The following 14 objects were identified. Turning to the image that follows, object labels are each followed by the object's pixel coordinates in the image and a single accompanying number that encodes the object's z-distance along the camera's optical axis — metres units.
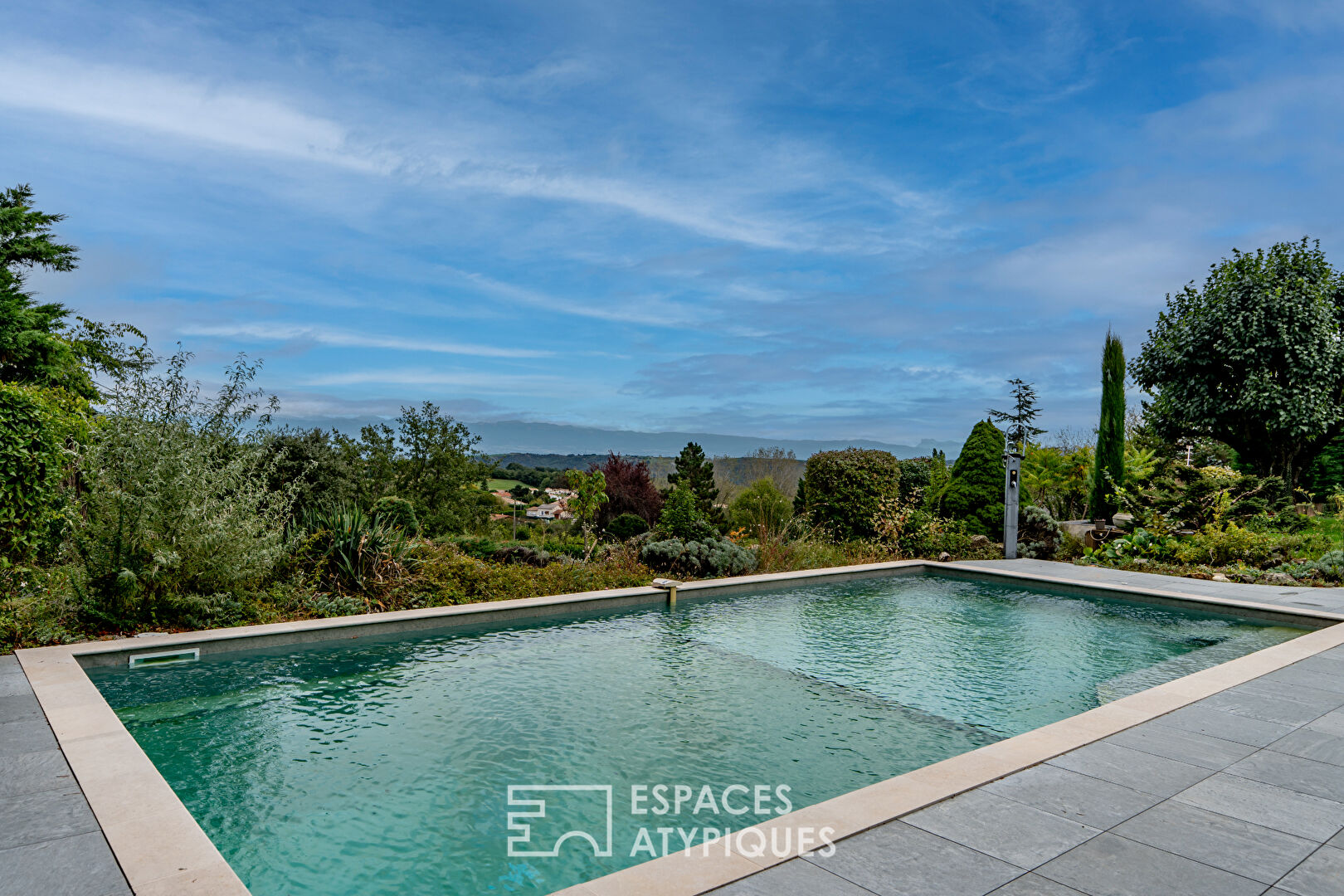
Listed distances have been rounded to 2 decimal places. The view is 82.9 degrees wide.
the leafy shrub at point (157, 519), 5.36
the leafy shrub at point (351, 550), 6.86
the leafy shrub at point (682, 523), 9.97
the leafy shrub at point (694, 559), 9.17
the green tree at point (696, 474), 14.96
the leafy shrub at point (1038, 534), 11.95
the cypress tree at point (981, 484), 12.12
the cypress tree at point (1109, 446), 14.95
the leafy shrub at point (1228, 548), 10.33
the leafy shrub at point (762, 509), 13.01
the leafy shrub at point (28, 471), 5.20
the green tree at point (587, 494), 10.27
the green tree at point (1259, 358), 14.13
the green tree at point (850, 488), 11.94
